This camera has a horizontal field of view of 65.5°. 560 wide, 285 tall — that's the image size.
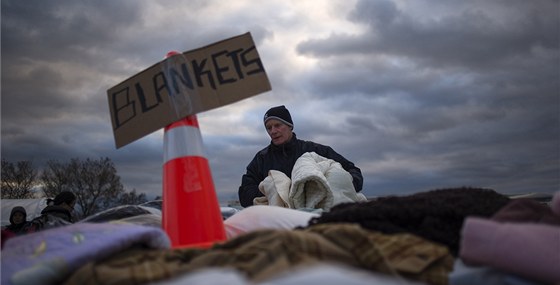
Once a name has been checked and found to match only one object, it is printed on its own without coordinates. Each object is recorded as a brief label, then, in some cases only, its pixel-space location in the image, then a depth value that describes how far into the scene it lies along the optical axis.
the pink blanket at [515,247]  0.84
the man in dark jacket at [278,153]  4.04
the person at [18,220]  6.84
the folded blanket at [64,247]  0.91
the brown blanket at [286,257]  0.81
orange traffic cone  1.38
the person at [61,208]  5.80
